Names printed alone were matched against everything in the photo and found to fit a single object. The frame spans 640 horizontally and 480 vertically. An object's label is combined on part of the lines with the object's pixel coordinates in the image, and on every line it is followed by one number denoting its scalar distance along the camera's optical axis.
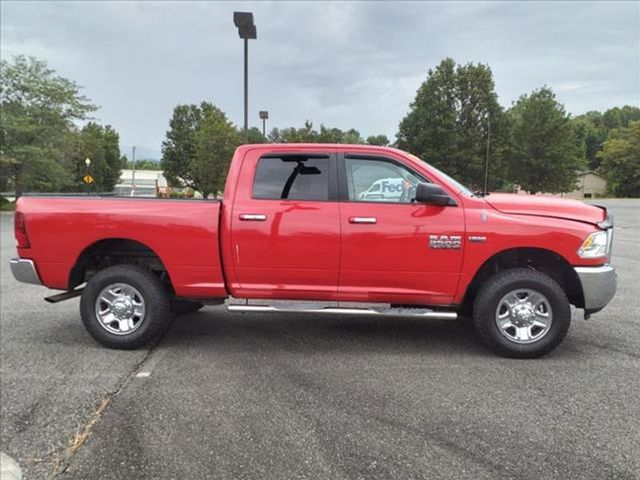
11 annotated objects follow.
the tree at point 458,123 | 46.50
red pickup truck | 4.42
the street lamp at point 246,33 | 13.98
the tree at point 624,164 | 65.81
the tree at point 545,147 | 46.97
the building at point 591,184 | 78.25
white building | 89.09
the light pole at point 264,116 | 26.31
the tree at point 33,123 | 26.94
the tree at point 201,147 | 39.75
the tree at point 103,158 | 56.69
